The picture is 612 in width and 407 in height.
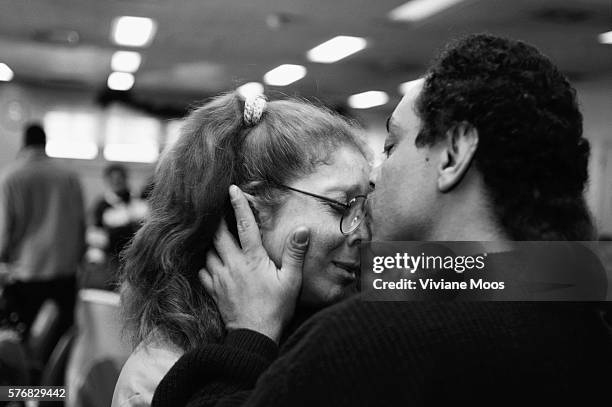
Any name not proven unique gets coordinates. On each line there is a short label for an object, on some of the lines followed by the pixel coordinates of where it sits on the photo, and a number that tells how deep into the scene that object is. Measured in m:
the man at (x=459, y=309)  0.68
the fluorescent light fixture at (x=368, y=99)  8.45
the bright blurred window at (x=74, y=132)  8.36
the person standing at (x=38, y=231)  2.93
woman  1.16
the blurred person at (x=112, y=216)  5.19
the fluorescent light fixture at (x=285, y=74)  7.47
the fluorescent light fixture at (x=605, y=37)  5.72
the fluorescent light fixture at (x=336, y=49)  6.37
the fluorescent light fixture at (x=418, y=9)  5.13
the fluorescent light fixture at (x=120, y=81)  8.20
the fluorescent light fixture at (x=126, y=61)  7.21
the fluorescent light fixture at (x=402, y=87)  7.96
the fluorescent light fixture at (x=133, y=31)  5.90
